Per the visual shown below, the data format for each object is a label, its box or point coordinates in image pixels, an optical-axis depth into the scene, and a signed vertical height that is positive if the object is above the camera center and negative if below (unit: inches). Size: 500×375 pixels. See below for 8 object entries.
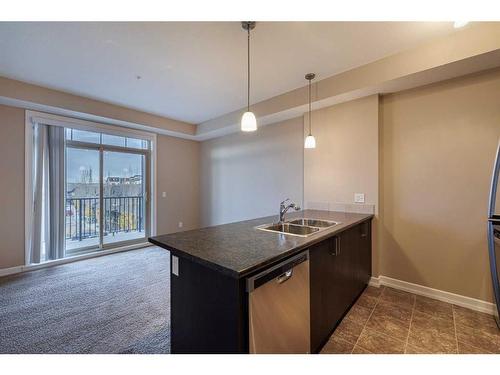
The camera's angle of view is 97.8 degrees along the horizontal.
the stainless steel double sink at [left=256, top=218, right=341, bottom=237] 83.4 -15.1
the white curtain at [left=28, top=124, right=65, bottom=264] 133.1 -2.8
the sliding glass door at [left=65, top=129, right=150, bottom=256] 152.2 -0.7
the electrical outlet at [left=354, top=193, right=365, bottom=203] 110.5 -4.6
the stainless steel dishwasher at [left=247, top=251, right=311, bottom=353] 43.8 -26.9
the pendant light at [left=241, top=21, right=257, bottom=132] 73.1 +24.1
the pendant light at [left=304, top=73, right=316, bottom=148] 102.4 +22.0
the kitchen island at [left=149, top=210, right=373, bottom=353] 42.8 -21.8
